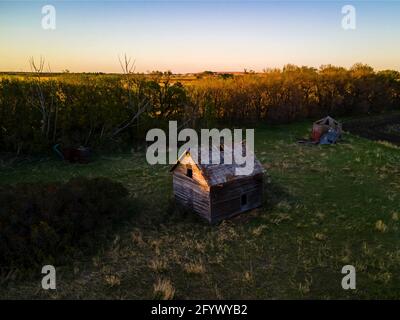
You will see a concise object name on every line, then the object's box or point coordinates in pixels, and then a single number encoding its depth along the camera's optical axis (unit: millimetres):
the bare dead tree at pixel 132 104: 25953
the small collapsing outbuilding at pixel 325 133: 27844
